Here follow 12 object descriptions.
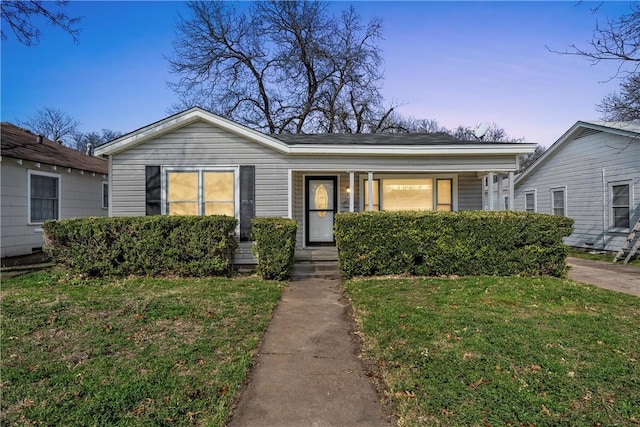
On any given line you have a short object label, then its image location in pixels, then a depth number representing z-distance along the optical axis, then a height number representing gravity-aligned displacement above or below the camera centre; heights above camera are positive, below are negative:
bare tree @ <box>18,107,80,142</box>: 34.11 +9.96
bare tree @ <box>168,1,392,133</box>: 22.67 +10.73
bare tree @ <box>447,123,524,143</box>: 38.66 +10.01
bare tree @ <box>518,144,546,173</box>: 36.31 +6.59
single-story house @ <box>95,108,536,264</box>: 7.94 +1.36
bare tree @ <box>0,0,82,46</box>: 7.59 +4.75
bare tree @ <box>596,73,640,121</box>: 9.20 +3.33
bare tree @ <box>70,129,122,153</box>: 36.69 +9.22
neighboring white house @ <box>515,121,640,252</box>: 10.39 +1.31
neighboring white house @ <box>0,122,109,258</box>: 9.01 +1.00
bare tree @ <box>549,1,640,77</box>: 6.56 +3.51
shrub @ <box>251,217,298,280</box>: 6.54 -0.56
